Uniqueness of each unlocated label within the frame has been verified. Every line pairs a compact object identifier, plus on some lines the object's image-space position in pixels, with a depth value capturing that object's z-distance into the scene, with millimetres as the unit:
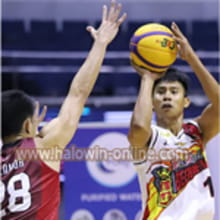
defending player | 4637
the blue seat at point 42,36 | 20469
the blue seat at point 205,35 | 20828
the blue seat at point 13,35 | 20078
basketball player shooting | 5961
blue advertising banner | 8797
